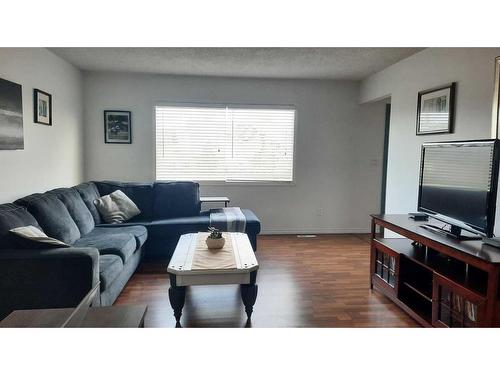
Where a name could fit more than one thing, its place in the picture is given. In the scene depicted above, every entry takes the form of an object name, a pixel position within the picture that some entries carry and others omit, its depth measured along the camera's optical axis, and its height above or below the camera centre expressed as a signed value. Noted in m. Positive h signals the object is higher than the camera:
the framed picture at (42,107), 3.26 +0.48
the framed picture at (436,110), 2.98 +0.51
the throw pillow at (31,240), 2.13 -0.54
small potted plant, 2.69 -0.66
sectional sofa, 2.07 -0.70
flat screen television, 2.00 -0.13
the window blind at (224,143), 4.78 +0.23
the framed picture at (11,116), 2.68 +0.32
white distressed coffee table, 2.23 -0.75
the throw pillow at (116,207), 3.71 -0.57
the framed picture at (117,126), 4.62 +0.42
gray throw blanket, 3.72 -0.70
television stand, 1.80 -0.72
